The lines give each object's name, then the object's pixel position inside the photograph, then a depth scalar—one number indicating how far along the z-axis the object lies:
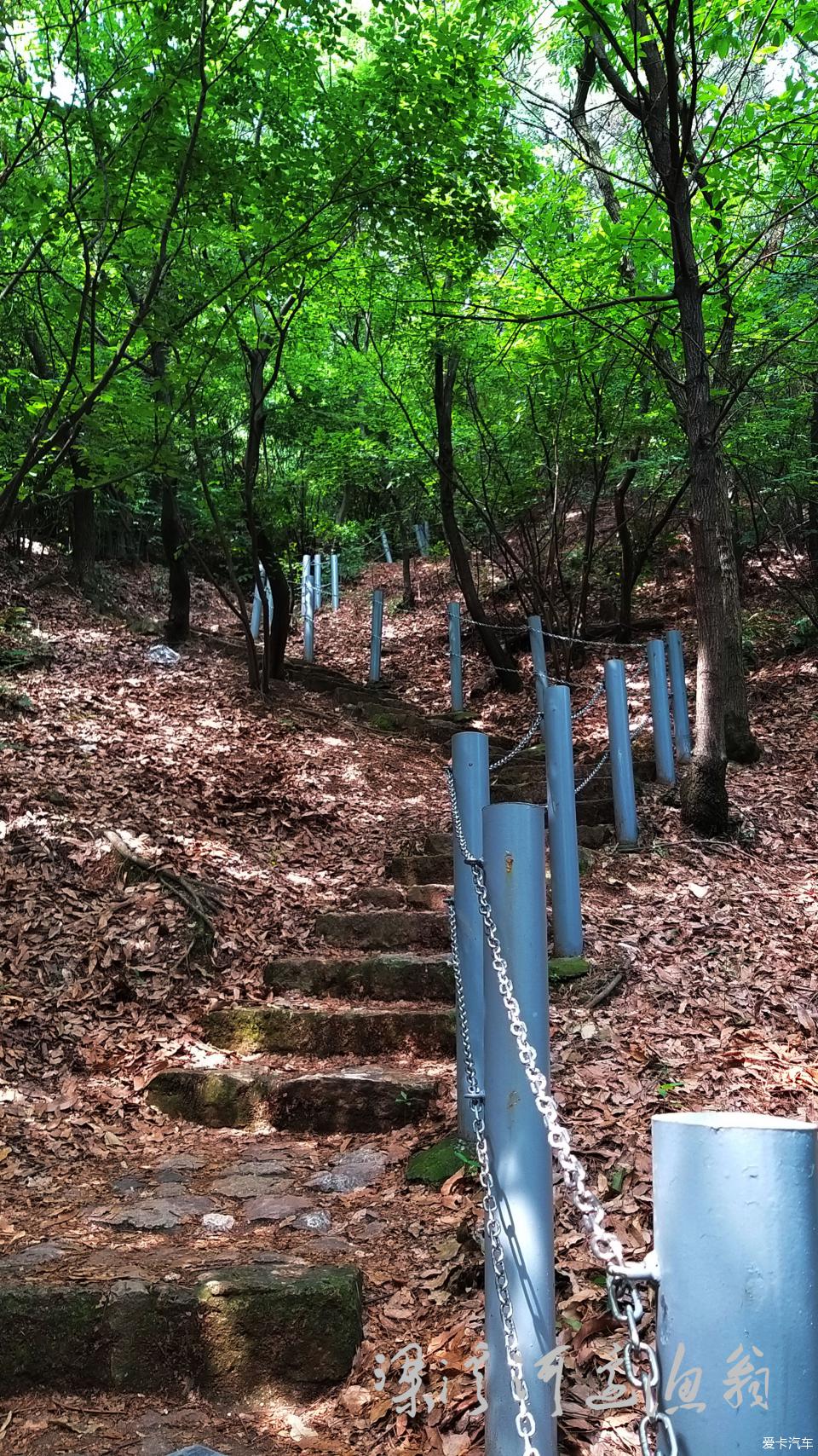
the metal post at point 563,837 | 4.32
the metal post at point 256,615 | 13.18
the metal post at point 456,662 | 10.35
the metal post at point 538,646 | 9.07
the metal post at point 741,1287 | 0.93
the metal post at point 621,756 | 5.67
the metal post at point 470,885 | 2.98
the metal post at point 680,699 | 7.02
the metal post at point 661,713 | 6.76
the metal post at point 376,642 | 12.09
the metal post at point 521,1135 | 1.57
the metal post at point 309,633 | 12.66
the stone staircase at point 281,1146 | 2.33
